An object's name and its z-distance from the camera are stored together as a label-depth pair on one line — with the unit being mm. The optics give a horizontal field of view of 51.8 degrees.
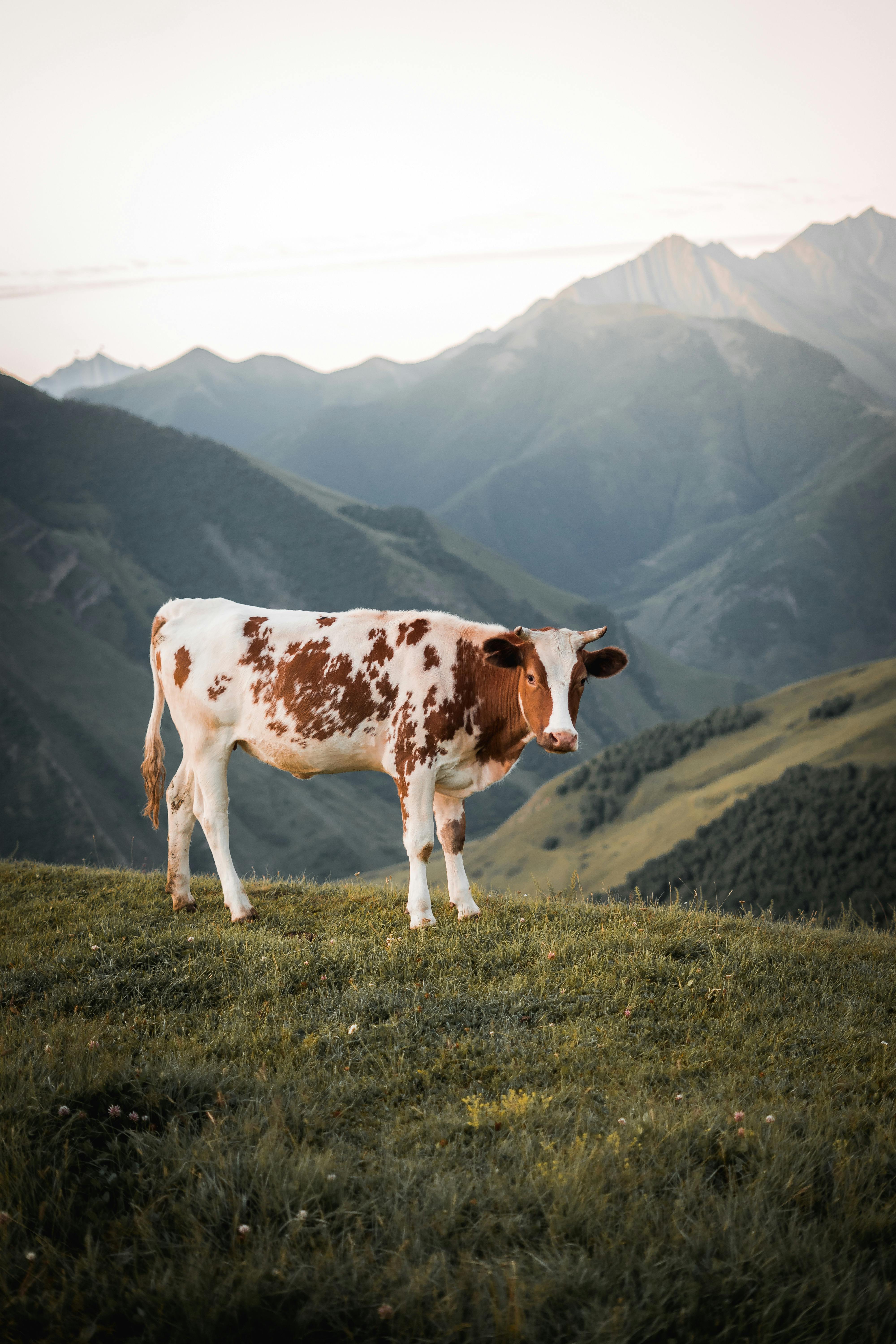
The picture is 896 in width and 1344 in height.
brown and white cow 8500
